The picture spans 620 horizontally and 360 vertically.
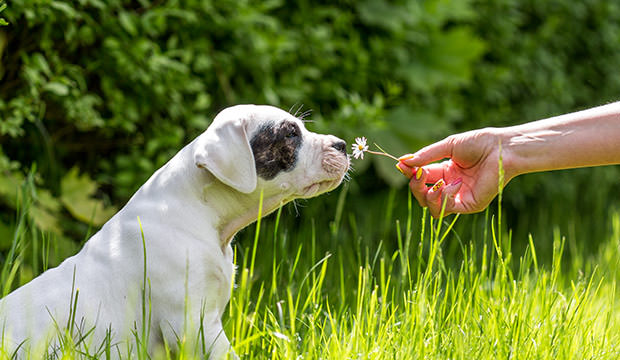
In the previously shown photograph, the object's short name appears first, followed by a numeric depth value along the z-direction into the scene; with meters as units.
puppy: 2.17
